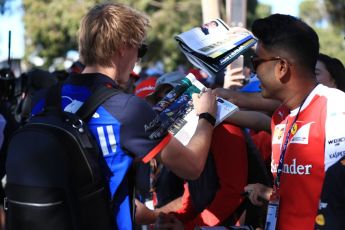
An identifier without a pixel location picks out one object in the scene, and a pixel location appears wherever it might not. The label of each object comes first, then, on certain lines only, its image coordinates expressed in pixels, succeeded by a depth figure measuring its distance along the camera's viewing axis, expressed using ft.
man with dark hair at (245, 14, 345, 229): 8.16
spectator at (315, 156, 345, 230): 7.85
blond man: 8.05
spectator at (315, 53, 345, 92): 13.85
